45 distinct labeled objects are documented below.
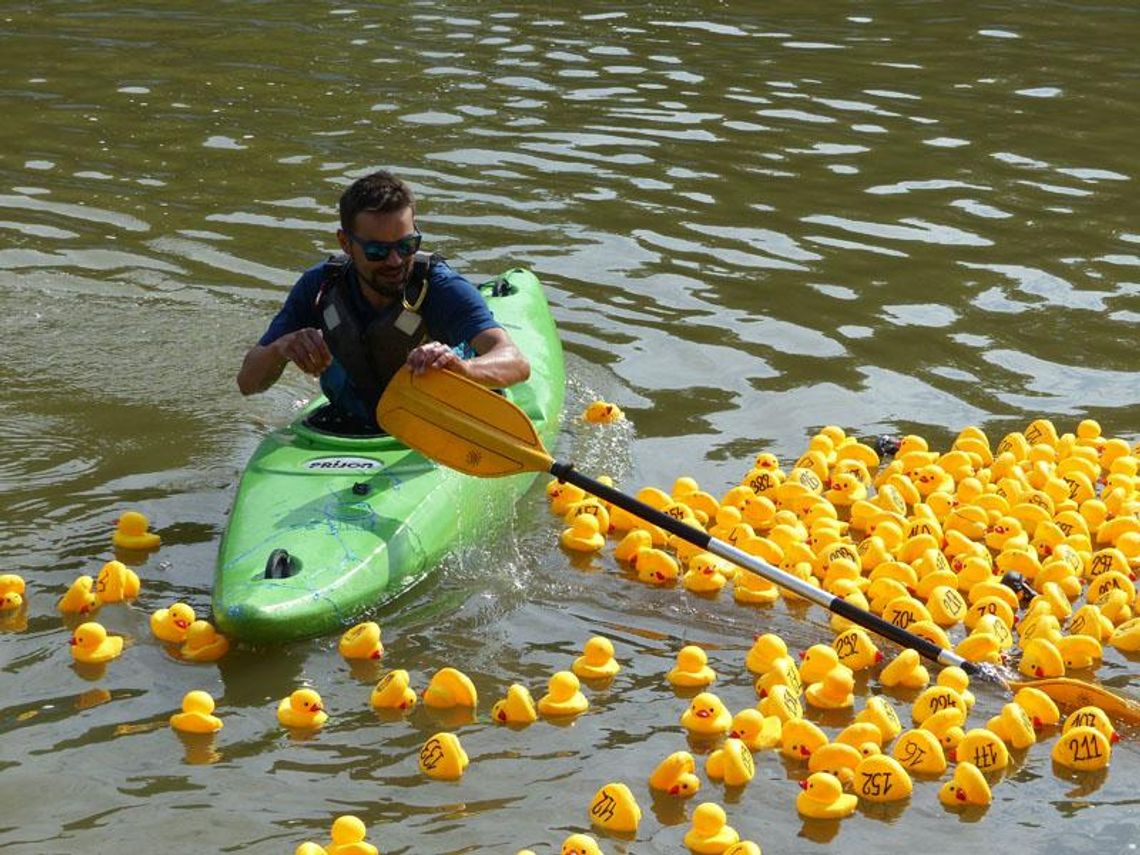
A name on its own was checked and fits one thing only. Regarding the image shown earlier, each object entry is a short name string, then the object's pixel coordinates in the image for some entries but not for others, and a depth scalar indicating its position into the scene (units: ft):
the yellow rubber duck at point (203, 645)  34.66
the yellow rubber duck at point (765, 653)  34.12
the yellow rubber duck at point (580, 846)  26.12
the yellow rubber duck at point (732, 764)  29.80
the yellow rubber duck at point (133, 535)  39.81
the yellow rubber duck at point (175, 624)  35.18
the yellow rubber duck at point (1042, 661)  34.06
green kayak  34.88
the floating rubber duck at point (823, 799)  28.95
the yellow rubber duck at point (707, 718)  31.75
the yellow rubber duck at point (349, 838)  26.68
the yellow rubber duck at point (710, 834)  27.67
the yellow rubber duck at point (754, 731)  31.17
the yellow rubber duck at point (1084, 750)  30.76
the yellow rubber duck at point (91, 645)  34.19
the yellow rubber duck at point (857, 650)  34.95
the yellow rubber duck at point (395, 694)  32.53
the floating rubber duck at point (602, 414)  48.17
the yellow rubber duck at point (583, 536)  40.33
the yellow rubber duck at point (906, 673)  34.01
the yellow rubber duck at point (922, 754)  30.27
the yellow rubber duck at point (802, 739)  30.58
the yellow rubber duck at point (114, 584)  36.70
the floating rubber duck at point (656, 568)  38.81
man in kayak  38.02
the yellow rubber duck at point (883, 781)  29.49
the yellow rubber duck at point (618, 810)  28.39
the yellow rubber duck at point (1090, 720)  31.30
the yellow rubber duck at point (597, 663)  34.12
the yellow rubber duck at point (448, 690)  32.69
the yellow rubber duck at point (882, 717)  31.23
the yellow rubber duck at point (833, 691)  32.98
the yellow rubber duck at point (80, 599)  36.09
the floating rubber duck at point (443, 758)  29.98
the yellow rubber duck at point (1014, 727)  31.46
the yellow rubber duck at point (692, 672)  33.83
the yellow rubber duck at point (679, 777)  29.60
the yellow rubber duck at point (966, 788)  29.42
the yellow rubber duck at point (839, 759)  30.11
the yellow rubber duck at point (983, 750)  30.54
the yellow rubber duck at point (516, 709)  32.08
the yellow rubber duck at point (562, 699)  32.46
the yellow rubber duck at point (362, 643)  34.48
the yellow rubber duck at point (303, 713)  31.97
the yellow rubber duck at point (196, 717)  31.68
